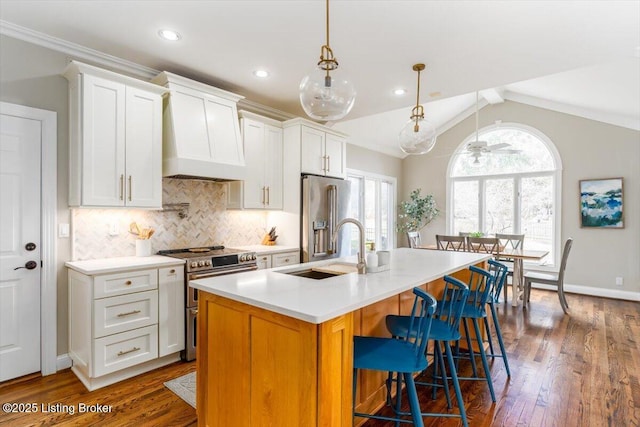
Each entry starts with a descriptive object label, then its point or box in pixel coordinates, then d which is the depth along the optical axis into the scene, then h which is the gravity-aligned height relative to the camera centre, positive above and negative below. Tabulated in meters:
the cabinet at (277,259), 3.70 -0.56
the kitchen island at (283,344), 1.36 -0.63
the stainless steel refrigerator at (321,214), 4.12 -0.03
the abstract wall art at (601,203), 5.34 +0.18
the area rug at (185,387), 2.40 -1.37
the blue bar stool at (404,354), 1.59 -0.73
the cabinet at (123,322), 2.51 -0.91
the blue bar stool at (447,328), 1.99 -0.73
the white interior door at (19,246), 2.54 -0.28
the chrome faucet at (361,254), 2.17 -0.28
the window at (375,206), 6.54 +0.14
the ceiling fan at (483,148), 4.98 +0.99
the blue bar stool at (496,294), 2.74 -0.70
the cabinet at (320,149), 4.25 +0.87
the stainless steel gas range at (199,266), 3.02 -0.54
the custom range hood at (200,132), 3.14 +0.80
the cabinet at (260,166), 3.88 +0.57
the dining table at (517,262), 4.66 -0.73
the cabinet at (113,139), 2.67 +0.61
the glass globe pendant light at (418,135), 3.12 +0.74
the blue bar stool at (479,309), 2.42 -0.73
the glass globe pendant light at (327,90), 1.89 +0.71
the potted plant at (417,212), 7.27 +0.01
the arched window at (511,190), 6.07 +0.47
